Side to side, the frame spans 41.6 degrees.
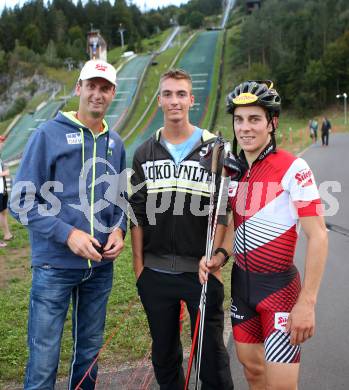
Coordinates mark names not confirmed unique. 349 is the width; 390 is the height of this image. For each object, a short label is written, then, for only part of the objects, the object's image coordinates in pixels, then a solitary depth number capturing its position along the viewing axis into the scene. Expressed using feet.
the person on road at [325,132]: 84.17
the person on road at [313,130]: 93.25
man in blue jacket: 10.49
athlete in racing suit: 9.34
